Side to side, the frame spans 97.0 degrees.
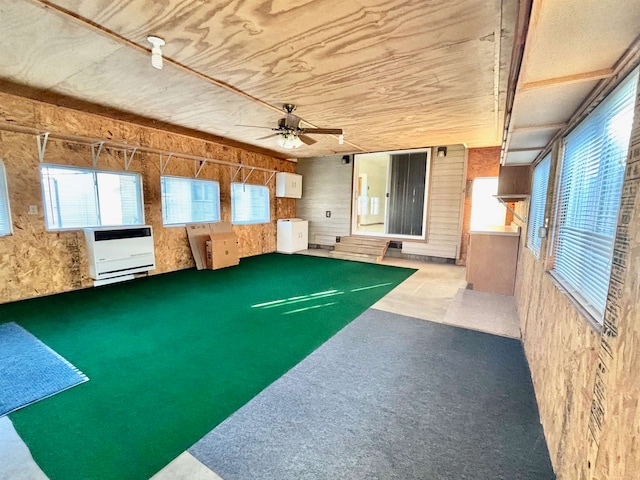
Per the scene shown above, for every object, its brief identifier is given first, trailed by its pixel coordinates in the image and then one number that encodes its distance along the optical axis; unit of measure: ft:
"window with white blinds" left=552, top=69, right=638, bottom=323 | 3.94
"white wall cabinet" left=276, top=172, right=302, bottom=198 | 25.02
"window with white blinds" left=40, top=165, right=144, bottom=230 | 13.01
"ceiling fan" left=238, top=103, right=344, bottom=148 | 12.56
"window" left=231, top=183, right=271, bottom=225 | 22.29
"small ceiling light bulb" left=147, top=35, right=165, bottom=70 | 7.42
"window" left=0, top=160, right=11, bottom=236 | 11.63
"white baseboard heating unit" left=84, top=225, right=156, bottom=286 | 13.82
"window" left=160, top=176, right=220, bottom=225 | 17.71
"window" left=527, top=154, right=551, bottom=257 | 9.16
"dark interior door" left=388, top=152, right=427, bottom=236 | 23.65
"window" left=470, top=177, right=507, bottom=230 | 19.93
